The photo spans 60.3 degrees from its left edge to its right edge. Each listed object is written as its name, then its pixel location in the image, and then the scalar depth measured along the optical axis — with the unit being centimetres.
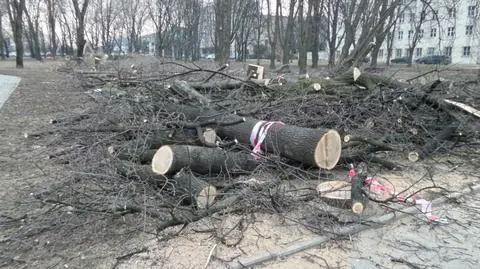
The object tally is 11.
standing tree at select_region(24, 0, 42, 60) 4341
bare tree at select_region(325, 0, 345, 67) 2891
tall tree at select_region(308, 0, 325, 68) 2220
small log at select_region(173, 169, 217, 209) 396
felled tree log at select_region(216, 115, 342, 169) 472
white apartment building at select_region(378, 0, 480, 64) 4750
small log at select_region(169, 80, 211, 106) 641
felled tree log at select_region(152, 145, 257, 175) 438
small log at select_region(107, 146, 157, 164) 496
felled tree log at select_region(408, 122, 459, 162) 593
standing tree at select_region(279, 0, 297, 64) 2604
